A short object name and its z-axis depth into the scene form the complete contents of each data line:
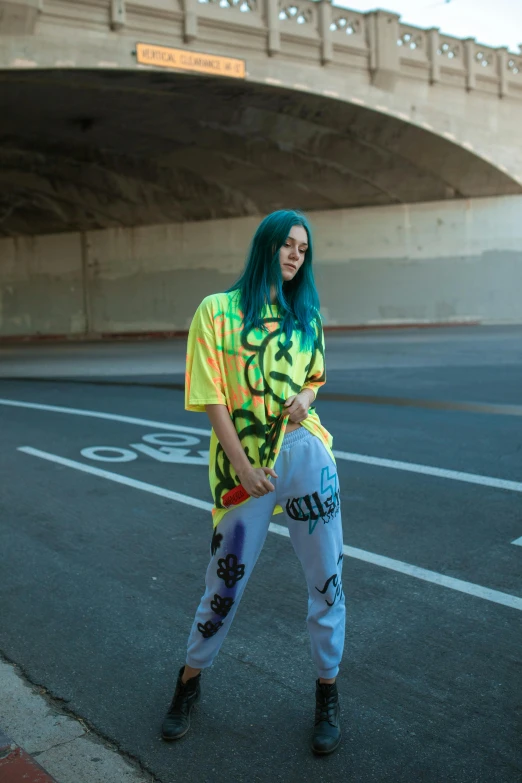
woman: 2.76
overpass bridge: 21.62
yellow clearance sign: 20.95
